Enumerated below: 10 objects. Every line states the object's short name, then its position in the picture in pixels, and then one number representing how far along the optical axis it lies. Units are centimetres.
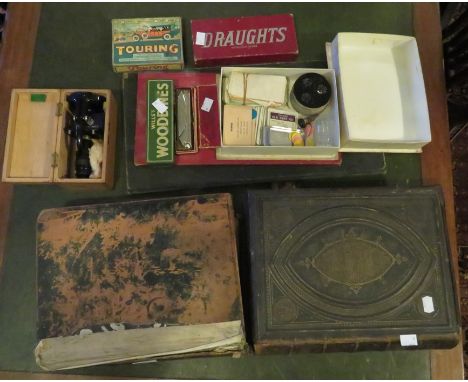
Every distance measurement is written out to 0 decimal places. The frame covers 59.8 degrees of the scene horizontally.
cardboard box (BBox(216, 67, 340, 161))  108
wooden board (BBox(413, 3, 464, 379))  111
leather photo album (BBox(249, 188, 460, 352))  95
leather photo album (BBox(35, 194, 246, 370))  93
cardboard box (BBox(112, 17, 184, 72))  120
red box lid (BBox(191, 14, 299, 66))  120
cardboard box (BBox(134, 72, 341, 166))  112
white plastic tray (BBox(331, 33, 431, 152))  111
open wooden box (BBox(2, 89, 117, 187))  108
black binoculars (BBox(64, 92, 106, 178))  111
